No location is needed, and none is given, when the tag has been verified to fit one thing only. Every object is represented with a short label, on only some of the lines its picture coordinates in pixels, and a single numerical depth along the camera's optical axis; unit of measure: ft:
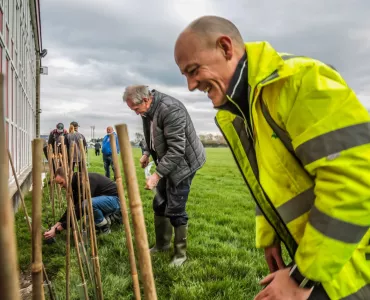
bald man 3.76
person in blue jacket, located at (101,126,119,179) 38.47
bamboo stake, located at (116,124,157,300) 3.92
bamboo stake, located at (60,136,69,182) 10.34
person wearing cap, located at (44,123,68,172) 35.96
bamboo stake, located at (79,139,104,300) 8.56
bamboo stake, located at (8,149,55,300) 7.82
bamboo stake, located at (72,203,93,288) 9.38
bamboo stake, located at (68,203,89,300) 8.46
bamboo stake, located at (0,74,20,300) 1.88
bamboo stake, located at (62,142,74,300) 8.30
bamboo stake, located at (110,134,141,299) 6.50
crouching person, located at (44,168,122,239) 16.49
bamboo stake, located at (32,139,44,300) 4.55
